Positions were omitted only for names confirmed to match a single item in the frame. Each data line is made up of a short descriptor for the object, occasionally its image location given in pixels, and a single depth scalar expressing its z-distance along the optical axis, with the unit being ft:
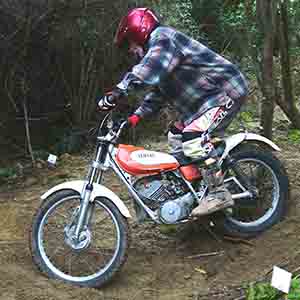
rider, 14.34
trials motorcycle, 14.51
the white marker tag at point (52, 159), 16.29
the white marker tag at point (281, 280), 11.23
